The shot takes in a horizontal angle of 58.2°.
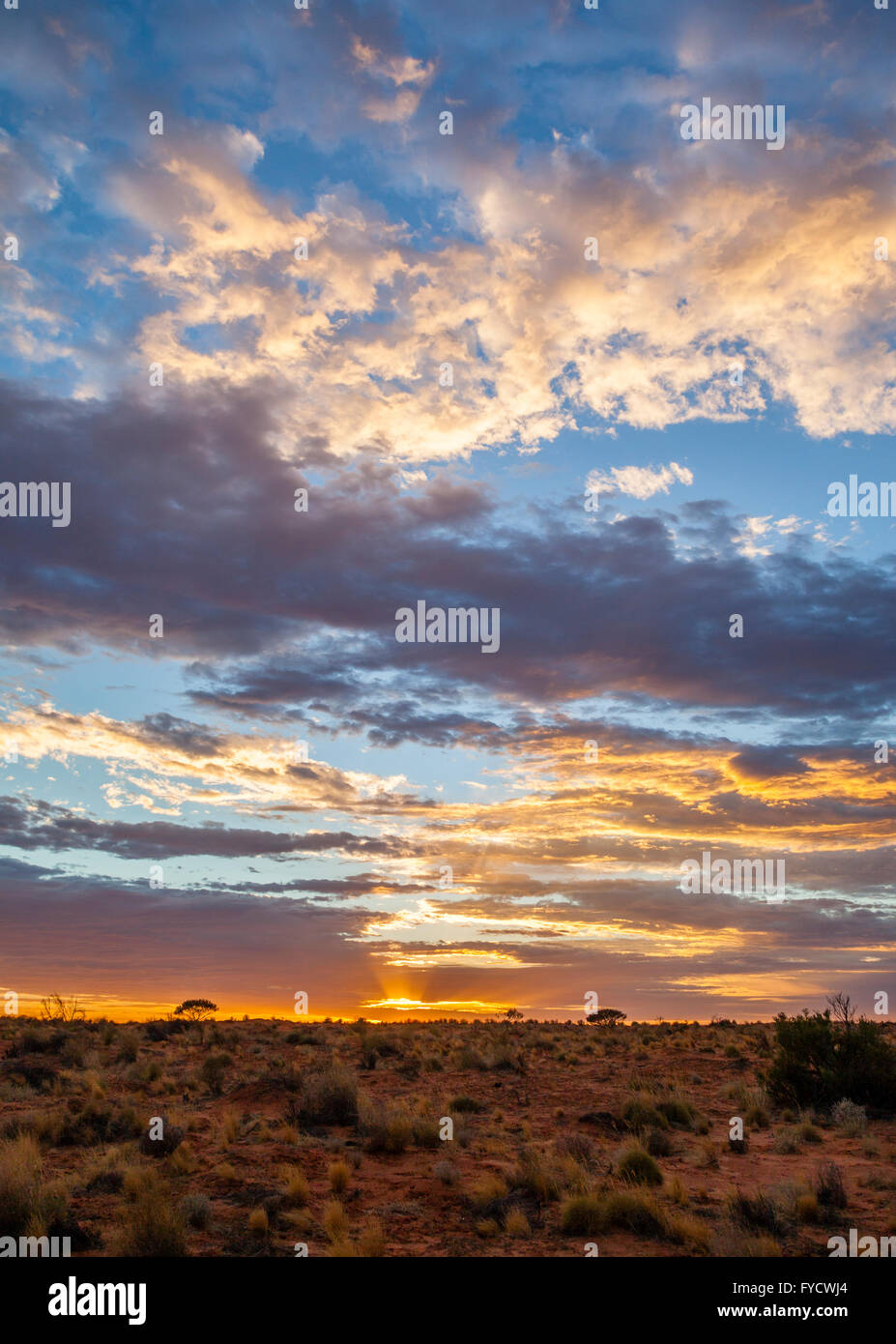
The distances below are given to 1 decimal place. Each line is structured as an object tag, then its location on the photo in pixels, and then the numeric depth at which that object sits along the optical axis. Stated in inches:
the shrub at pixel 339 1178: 536.4
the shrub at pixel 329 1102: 747.4
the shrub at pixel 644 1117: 727.0
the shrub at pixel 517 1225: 459.5
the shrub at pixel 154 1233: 399.5
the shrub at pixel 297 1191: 500.7
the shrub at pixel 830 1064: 823.7
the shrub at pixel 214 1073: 920.9
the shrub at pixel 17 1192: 435.2
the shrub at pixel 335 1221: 435.8
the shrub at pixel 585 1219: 466.9
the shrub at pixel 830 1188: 502.6
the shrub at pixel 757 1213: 452.1
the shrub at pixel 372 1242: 406.3
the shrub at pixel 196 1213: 458.3
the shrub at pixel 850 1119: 711.7
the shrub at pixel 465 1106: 811.4
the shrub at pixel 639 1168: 545.0
